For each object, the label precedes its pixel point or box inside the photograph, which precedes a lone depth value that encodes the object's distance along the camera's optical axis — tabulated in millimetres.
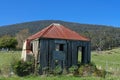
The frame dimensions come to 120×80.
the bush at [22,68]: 13743
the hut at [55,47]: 14909
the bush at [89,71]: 12876
